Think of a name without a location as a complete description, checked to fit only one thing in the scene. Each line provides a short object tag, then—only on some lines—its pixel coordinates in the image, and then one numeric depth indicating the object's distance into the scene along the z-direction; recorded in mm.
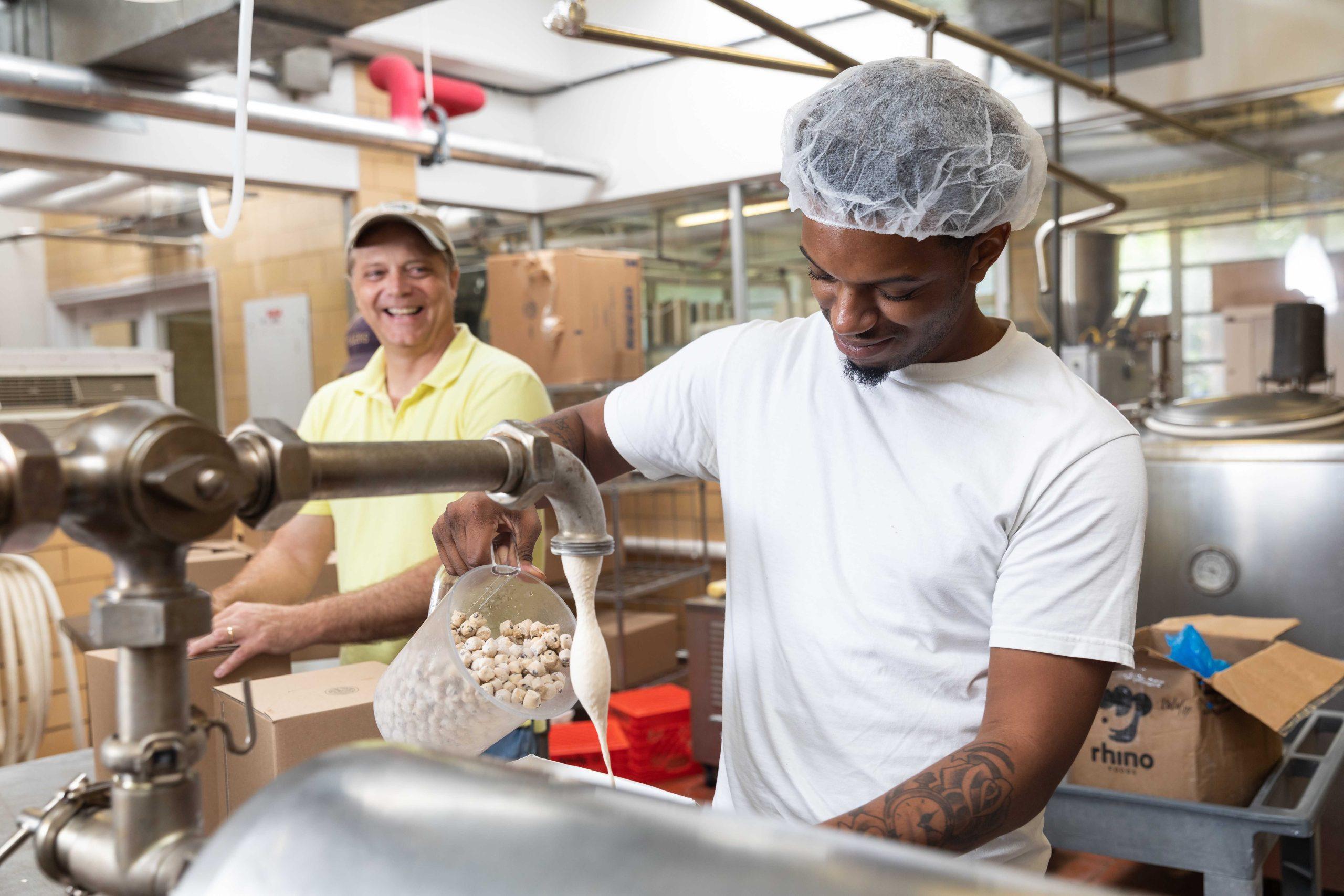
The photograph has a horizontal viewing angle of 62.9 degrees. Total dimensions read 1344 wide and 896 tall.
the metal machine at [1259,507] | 2496
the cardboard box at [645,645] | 4375
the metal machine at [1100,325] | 3303
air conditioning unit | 3527
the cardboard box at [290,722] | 1050
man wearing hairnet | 993
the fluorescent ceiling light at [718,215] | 4797
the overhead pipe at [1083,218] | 2836
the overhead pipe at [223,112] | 3293
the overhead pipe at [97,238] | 3918
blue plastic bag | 1762
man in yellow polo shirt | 1533
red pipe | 4281
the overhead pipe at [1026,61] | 1644
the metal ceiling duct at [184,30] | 3080
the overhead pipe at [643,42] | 1310
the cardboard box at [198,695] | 1118
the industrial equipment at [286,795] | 403
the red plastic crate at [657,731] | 3486
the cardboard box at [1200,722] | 1704
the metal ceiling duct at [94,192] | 3928
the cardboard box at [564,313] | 4168
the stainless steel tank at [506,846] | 391
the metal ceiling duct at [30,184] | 3762
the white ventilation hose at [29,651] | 2174
